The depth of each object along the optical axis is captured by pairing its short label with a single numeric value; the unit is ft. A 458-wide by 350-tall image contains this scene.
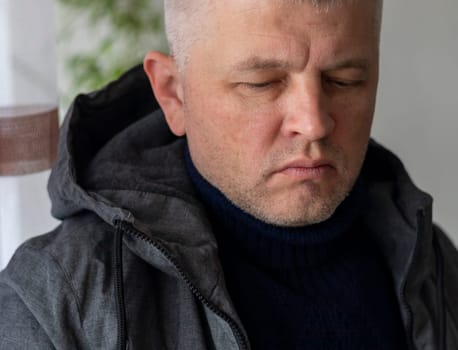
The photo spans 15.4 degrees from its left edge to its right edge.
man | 3.72
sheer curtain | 4.21
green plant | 4.80
